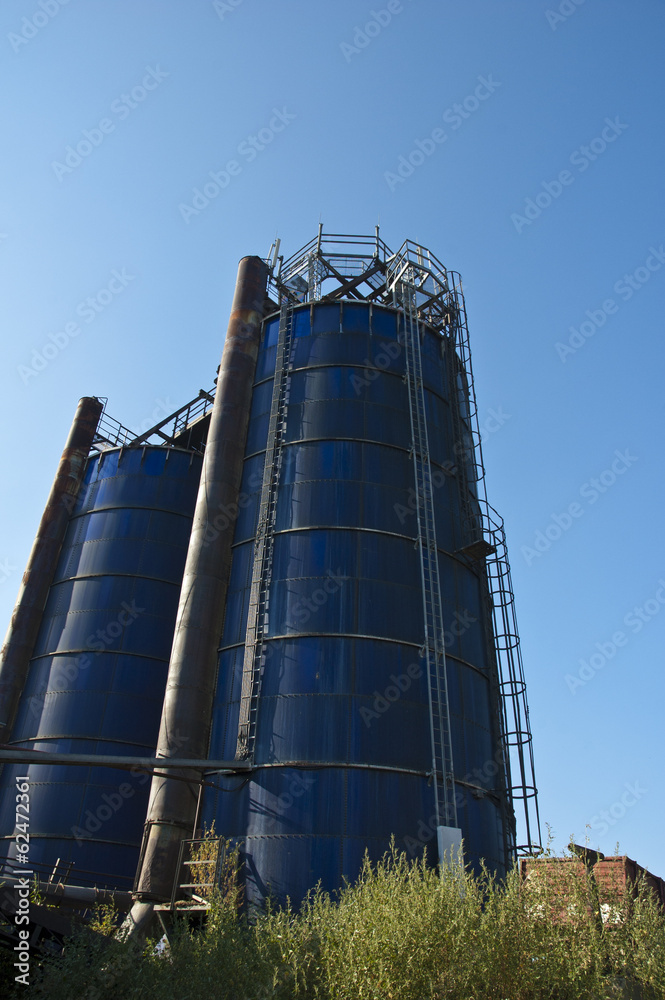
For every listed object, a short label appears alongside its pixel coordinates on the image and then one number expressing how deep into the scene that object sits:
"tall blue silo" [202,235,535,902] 18.22
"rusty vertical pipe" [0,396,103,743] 27.45
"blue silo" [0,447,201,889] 24.20
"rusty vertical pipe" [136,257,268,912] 19.48
